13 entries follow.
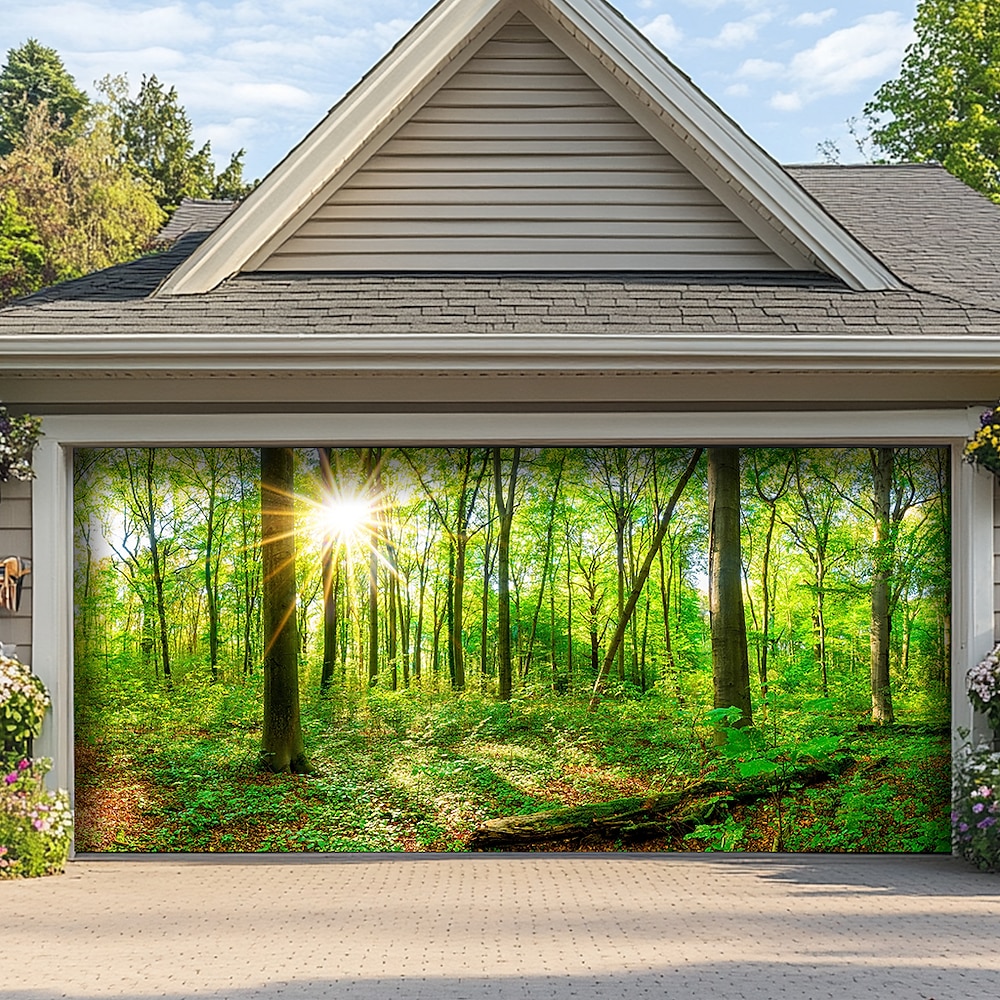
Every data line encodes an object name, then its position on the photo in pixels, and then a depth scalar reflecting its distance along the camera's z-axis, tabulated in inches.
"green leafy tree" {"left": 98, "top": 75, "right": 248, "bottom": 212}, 1478.8
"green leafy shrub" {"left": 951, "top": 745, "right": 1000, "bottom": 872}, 263.7
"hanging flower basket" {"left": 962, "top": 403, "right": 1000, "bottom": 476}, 271.6
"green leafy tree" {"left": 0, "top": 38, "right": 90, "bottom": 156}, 1473.9
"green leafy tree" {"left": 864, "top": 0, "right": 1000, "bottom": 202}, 933.8
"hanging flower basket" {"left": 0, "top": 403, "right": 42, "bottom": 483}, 264.2
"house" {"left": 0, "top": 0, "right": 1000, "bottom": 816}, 267.0
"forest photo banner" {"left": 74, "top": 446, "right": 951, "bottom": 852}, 297.0
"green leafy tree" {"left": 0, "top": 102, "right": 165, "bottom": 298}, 1154.0
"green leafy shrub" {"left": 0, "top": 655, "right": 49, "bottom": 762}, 257.0
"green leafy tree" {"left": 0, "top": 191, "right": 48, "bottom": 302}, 1138.0
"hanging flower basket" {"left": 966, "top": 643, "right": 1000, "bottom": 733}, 267.3
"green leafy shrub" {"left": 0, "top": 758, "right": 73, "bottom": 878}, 259.4
